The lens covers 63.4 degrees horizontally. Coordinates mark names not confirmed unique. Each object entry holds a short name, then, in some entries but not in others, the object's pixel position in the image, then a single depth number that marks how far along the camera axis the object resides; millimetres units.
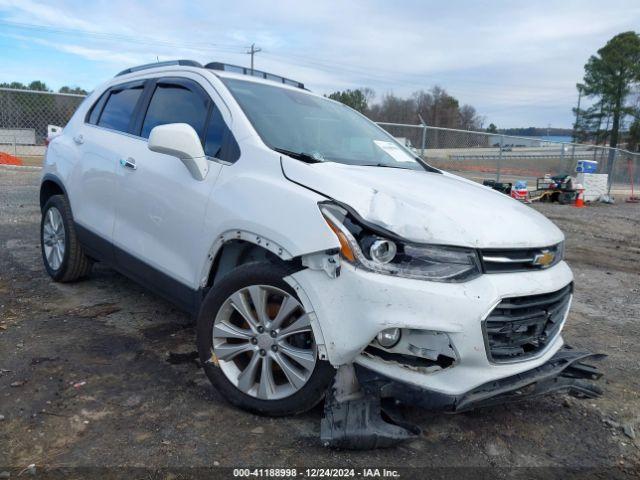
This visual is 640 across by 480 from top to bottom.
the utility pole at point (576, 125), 51150
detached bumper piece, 2328
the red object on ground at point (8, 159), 13753
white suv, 2314
